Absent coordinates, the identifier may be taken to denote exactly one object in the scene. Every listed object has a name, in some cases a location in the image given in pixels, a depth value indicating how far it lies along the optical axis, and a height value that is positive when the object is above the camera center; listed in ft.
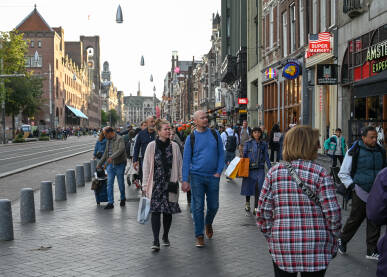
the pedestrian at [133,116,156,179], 31.95 -0.60
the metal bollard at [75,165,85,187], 46.58 -4.26
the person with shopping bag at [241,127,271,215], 30.27 -2.26
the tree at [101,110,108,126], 532.07 +11.44
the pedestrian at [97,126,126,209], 33.27 -1.93
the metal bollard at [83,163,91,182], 51.60 -4.22
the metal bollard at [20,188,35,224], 27.73 -4.13
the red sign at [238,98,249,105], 125.65 +6.07
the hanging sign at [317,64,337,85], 60.23 +5.94
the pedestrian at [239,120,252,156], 55.77 -0.74
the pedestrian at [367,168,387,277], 9.19 -1.52
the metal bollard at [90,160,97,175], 54.38 -3.86
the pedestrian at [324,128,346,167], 53.72 -2.18
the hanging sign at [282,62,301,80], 65.92 +7.03
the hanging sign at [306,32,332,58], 63.62 +9.92
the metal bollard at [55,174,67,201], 36.94 -4.21
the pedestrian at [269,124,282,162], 69.00 -1.75
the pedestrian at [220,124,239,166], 54.46 -1.85
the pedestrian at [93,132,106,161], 35.79 -1.36
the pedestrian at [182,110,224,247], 22.26 -1.60
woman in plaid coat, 10.94 -1.83
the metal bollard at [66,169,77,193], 41.37 -4.15
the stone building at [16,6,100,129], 264.93 +32.57
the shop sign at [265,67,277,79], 89.71 +9.08
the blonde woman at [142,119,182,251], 21.65 -2.15
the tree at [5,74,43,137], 177.27 +11.44
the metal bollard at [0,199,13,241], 23.75 -4.17
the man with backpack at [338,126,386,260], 19.72 -1.77
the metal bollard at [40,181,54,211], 31.99 -4.20
